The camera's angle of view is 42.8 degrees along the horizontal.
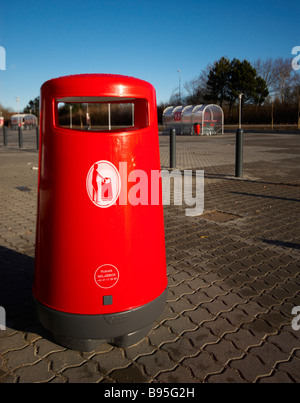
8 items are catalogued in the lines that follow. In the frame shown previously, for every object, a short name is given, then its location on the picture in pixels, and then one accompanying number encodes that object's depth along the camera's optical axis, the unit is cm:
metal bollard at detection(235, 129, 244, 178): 879
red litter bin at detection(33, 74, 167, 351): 225
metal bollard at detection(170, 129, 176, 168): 1090
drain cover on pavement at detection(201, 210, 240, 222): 563
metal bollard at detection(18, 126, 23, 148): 1962
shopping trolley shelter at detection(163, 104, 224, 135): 3288
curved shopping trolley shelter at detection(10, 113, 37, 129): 6481
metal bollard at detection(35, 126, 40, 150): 1868
